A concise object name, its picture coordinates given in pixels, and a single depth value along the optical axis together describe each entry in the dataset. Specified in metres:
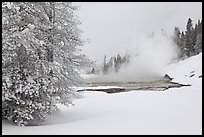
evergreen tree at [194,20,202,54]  76.00
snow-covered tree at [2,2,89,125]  12.04
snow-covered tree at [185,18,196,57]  79.50
